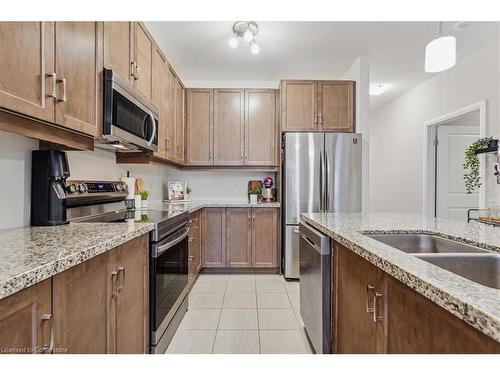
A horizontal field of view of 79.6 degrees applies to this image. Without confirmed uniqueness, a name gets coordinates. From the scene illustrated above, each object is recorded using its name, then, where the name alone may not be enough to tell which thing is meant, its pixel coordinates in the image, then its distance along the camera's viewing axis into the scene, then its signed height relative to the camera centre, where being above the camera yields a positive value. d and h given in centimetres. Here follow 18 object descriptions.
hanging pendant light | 180 +82
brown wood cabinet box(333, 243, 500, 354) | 65 -38
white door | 433 +24
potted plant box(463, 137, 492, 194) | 320 +29
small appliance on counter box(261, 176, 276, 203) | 400 -5
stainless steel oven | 171 -62
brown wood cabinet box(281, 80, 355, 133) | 364 +98
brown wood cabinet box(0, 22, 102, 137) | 103 +47
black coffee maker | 151 -2
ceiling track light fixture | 271 +147
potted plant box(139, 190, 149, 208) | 292 -11
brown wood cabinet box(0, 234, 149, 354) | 75 -40
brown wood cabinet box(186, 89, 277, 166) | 387 +79
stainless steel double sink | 107 -28
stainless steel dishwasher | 162 -59
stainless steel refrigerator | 338 +16
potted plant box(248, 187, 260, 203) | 397 -7
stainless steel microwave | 169 +45
